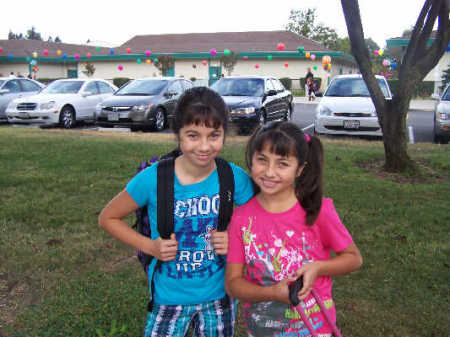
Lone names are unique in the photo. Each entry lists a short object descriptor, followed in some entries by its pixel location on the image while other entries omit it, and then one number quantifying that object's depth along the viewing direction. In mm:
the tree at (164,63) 32375
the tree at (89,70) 37406
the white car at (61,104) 12172
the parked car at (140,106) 11367
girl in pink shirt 1643
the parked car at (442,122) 9781
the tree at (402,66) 6219
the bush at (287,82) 34719
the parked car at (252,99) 10555
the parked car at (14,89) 13430
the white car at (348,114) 9891
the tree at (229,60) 33250
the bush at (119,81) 36625
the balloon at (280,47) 34203
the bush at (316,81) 34175
